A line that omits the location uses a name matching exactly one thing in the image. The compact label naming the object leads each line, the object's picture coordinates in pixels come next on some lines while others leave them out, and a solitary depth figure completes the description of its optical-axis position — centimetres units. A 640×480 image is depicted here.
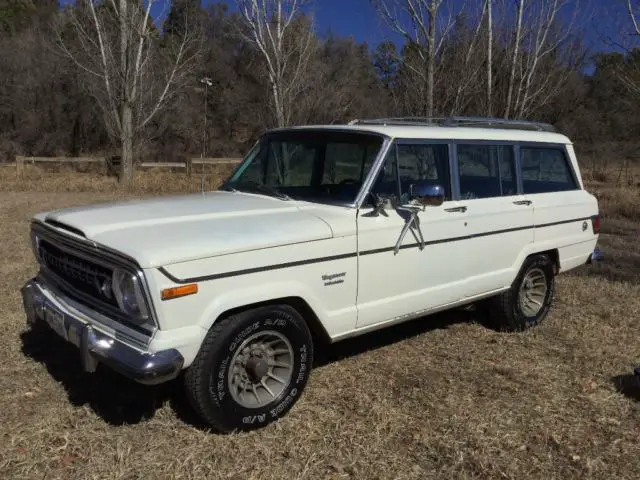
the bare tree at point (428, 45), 1341
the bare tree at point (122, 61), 1784
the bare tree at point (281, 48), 1752
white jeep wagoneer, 309
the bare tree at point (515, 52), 1562
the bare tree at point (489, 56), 1527
